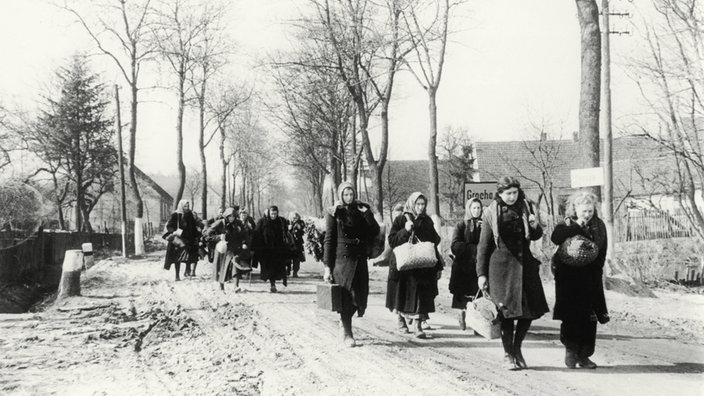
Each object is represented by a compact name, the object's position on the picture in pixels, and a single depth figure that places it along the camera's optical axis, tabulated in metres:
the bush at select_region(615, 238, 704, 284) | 13.71
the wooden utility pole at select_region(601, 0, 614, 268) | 12.78
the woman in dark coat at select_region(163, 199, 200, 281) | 15.28
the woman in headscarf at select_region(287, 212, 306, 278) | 16.16
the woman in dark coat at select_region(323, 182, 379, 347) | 7.36
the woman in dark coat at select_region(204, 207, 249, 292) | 13.27
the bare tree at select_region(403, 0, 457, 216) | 19.44
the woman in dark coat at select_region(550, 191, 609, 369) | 6.01
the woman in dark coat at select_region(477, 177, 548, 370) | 5.92
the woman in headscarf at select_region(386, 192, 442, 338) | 7.80
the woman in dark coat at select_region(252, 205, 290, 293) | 13.20
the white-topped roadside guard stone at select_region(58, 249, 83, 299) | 12.69
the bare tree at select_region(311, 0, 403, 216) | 19.86
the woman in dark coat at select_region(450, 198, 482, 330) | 8.23
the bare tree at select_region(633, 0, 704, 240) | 11.78
